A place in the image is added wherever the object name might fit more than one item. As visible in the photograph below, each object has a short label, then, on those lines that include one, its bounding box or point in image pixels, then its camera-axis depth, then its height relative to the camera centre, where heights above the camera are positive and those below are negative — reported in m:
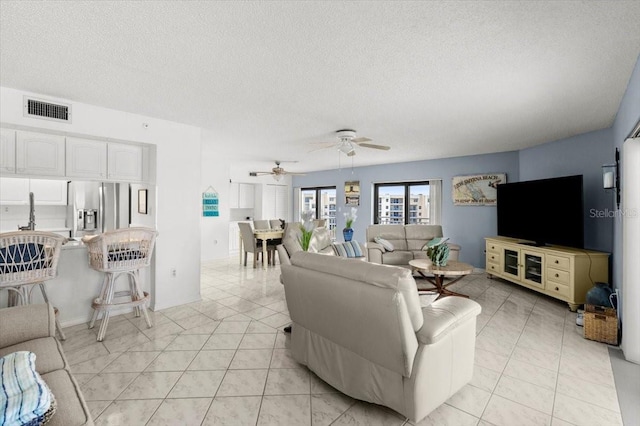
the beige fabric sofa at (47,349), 1.21 -0.77
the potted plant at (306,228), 2.85 -0.15
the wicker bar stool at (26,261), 2.54 -0.43
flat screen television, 4.08 +0.04
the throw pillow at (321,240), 4.86 -0.45
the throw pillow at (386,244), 5.52 -0.58
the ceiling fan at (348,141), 4.26 +1.02
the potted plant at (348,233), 4.82 -0.33
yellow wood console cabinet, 3.86 -0.76
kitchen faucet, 3.39 -0.07
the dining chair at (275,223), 7.62 -0.26
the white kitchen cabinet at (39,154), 3.02 +0.59
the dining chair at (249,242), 6.40 -0.63
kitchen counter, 3.44 -0.21
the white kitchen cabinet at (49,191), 3.44 +0.24
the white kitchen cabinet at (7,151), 2.92 +0.59
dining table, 6.28 -0.49
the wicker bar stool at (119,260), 3.04 -0.50
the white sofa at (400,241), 5.41 -0.54
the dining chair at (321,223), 7.79 -0.26
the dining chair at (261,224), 7.28 -0.28
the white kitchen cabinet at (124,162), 3.64 +0.62
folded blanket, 1.04 -0.69
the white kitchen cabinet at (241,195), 8.61 +0.50
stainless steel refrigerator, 3.71 +0.06
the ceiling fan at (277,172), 7.06 +0.95
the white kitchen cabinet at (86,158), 3.33 +0.61
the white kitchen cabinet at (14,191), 3.23 +0.22
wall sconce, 3.17 +0.41
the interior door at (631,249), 2.59 -0.31
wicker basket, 2.92 -1.09
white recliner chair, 1.72 -0.76
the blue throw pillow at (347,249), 4.92 -0.60
